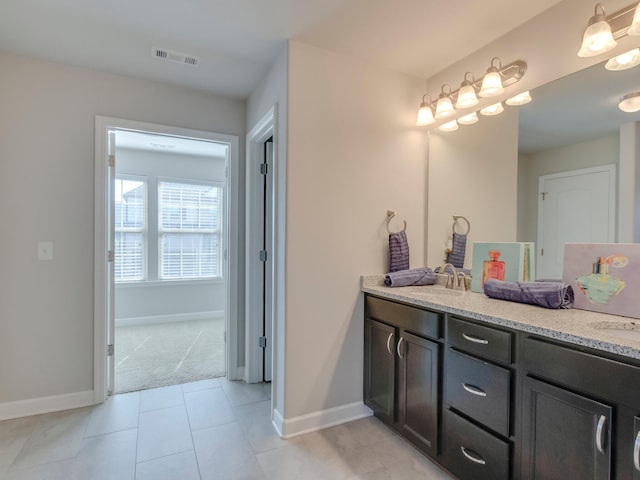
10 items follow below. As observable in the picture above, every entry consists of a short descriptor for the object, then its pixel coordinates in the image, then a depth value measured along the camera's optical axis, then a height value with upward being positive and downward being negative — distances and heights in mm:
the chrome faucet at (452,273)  2190 -239
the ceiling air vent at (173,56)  2127 +1177
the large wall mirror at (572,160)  1522 +405
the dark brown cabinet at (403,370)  1729 -771
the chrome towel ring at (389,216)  2338 +152
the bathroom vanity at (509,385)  1065 -598
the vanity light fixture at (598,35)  1428 +890
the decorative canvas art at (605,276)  1375 -159
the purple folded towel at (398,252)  2297 -100
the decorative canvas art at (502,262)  1825 -135
